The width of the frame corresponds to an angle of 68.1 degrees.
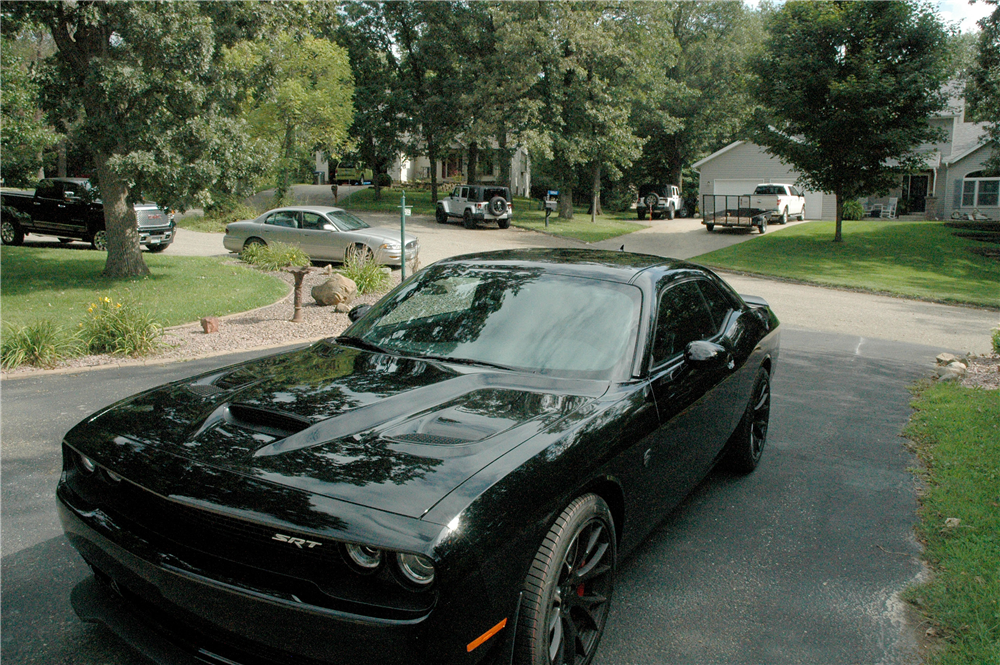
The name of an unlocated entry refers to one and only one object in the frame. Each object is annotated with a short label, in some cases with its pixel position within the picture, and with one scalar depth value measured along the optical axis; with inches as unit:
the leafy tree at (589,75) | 1240.8
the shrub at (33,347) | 324.8
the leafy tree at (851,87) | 862.5
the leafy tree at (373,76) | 1534.2
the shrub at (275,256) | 681.0
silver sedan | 709.3
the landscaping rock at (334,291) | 505.0
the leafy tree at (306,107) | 1200.8
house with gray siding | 1466.5
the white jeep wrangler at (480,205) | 1234.0
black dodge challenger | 87.0
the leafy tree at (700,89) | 1866.4
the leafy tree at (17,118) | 756.6
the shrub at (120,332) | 349.1
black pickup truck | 769.6
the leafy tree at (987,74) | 902.4
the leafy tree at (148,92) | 470.6
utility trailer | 1210.6
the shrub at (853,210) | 1469.0
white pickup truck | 1360.7
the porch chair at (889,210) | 1568.7
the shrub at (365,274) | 553.0
